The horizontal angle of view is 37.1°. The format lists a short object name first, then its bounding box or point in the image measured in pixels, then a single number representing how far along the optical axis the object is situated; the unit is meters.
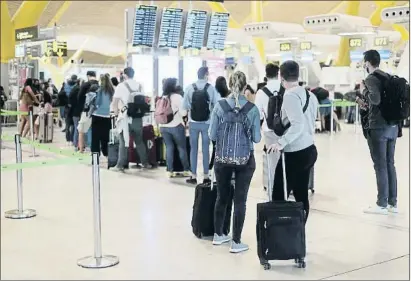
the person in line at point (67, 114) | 11.80
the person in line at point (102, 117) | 8.69
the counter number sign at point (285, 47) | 18.12
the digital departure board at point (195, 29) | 10.12
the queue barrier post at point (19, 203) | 5.69
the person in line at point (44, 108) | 12.62
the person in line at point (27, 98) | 11.84
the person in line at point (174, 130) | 7.53
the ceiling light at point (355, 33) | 16.77
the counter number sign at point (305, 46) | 18.11
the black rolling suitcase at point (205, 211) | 4.80
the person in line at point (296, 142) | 4.27
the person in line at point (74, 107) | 10.91
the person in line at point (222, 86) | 6.46
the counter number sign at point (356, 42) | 18.00
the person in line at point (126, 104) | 8.14
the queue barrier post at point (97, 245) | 4.23
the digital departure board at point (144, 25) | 9.37
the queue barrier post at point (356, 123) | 14.82
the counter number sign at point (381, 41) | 17.78
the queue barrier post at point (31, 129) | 10.71
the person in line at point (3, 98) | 13.37
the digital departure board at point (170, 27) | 9.64
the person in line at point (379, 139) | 5.45
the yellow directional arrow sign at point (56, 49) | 16.10
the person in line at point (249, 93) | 7.06
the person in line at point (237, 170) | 4.45
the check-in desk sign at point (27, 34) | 15.08
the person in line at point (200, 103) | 6.90
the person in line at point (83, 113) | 9.95
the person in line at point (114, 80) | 10.45
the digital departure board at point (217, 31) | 10.59
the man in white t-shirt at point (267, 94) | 5.98
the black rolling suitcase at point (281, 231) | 4.05
